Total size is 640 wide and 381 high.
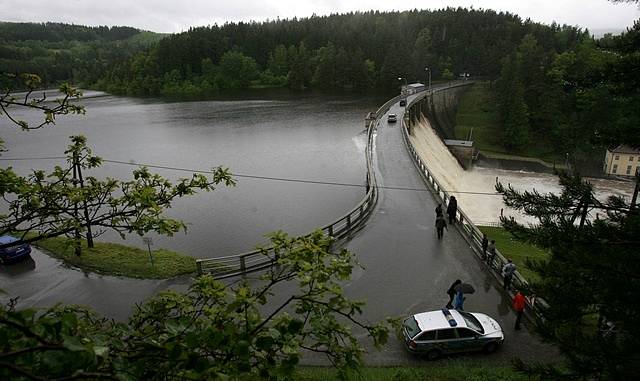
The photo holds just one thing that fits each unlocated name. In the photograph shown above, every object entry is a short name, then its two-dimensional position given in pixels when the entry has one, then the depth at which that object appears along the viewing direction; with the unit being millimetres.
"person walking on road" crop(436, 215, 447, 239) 19130
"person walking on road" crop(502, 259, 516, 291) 14516
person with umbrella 13281
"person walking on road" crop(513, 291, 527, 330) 12633
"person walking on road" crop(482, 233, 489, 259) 17000
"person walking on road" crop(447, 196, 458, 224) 20781
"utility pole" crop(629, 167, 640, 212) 7316
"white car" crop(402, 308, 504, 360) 11625
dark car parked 18594
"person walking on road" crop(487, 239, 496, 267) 16516
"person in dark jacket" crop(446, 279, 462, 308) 13609
